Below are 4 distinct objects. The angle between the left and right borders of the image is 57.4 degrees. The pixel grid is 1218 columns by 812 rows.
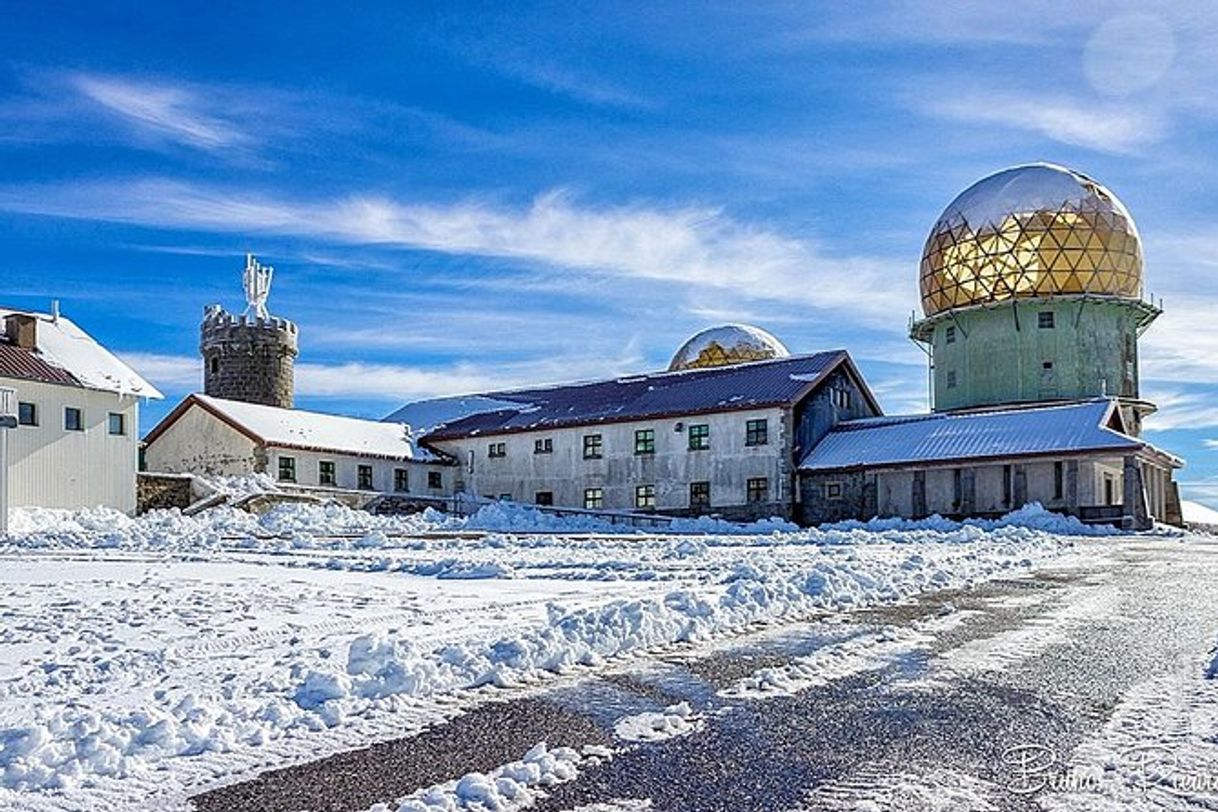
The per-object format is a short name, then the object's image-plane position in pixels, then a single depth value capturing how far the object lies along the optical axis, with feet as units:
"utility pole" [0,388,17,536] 73.82
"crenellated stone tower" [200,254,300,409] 176.96
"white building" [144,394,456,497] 134.10
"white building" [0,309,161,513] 99.71
